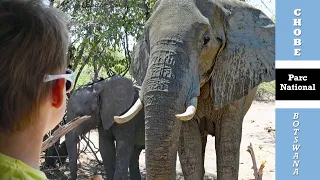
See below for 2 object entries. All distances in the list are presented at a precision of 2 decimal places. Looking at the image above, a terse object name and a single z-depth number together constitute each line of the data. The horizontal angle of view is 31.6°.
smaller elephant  6.48
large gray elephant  3.92
